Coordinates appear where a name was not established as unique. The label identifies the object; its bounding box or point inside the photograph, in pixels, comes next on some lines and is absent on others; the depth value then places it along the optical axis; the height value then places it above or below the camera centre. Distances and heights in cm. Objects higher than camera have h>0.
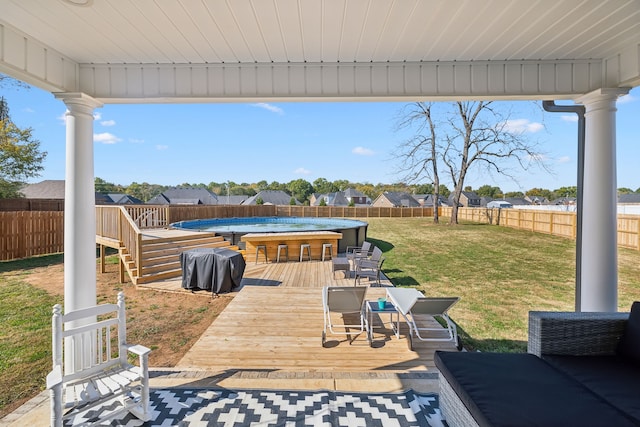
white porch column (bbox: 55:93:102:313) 278 -2
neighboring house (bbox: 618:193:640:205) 3197 +111
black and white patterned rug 226 -157
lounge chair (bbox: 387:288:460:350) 384 -130
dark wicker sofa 161 -107
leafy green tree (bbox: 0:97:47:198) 1539 +259
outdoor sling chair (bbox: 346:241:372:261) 843 -129
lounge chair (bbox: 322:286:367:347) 410 -128
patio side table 396 -144
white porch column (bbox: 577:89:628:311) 275 +0
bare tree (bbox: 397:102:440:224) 2191 +417
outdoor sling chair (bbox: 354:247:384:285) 691 -143
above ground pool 1120 -107
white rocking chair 206 -128
